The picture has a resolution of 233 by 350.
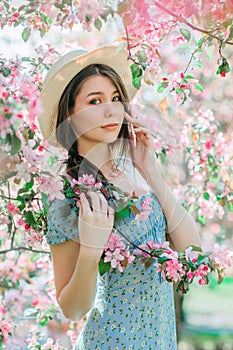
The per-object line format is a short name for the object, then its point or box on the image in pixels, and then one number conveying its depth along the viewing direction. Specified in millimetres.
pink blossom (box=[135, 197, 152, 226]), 2161
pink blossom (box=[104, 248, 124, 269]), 2062
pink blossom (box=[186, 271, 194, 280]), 2110
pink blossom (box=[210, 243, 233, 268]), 2182
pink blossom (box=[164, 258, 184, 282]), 2064
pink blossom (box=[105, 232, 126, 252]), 2073
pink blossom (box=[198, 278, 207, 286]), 2127
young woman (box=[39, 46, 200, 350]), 2171
